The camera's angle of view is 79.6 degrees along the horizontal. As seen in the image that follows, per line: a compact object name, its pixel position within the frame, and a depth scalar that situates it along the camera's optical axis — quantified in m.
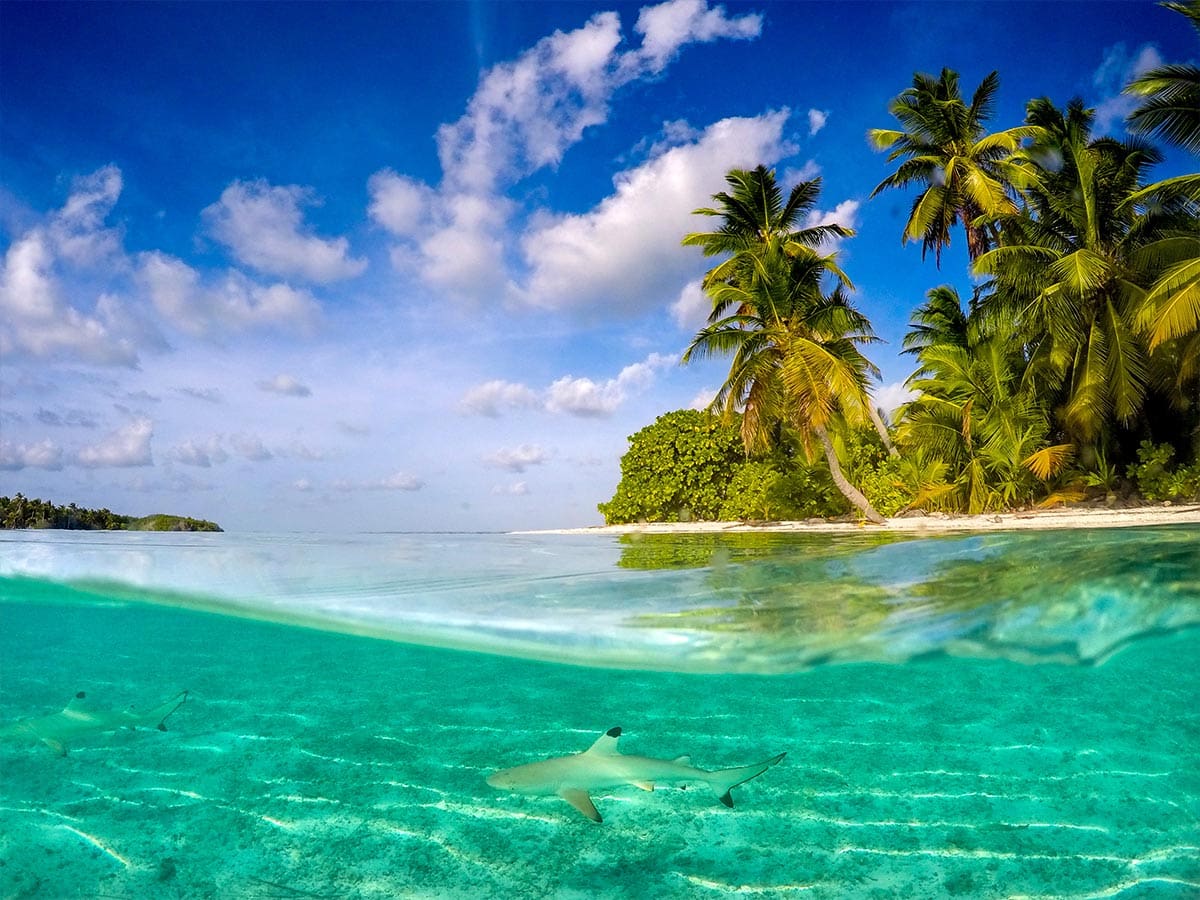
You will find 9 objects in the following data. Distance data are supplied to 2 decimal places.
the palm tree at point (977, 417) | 20.64
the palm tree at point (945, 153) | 26.48
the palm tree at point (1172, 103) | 17.33
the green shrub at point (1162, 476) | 19.69
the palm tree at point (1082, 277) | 19.95
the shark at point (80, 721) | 5.76
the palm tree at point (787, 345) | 20.41
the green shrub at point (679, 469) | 27.30
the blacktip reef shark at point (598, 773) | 4.35
